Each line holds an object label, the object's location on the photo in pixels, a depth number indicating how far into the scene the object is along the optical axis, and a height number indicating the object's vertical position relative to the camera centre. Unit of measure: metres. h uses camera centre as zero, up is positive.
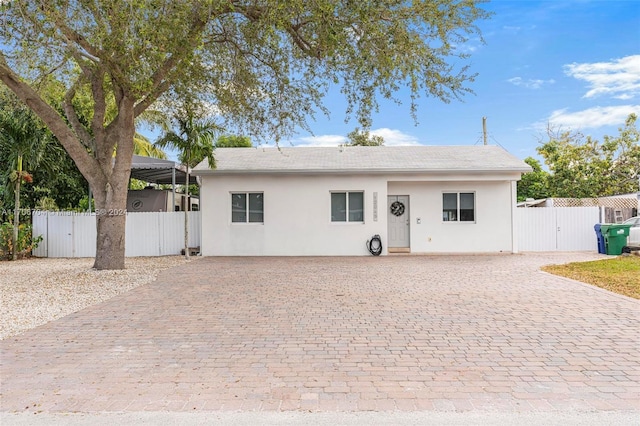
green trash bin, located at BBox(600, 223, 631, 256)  14.55 -0.62
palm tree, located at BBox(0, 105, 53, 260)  13.73 +2.67
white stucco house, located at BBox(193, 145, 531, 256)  14.86 +0.57
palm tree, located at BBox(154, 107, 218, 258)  13.27 +2.70
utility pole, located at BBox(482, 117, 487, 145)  27.69 +6.07
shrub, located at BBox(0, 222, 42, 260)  14.02 -0.56
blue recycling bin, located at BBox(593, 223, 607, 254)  14.89 -0.75
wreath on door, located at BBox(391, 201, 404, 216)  15.72 +0.50
